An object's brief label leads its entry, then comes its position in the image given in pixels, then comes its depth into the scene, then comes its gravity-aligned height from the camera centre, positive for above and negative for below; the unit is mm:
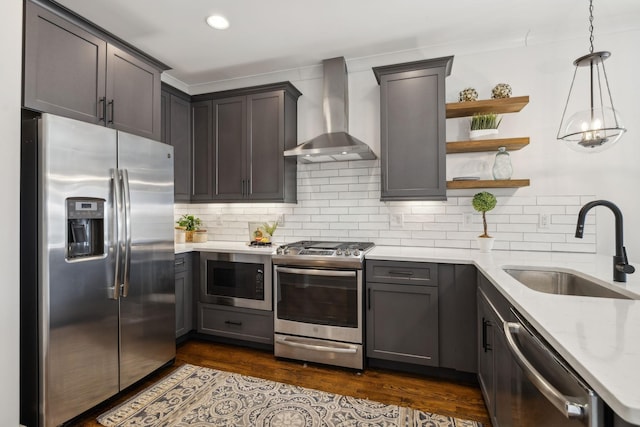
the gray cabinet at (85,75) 1847 +921
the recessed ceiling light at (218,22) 2488 +1497
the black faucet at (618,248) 1513 -165
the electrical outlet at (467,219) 2902 -51
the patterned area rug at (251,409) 1957 -1244
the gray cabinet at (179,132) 3260 +842
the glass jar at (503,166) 2629 +383
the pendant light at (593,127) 1729 +468
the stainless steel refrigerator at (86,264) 1758 -299
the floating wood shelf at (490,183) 2562 +239
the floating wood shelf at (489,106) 2553 +865
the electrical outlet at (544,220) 2703 -58
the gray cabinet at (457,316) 2348 -745
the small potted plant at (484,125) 2701 +732
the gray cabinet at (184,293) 2988 -741
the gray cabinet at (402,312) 2439 -753
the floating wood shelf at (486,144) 2582 +557
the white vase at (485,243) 2615 -241
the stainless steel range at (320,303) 2566 -733
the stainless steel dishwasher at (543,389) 739 -480
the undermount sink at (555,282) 1796 -414
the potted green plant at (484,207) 2572 +48
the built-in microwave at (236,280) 2906 -602
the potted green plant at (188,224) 3552 -109
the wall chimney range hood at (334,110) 2996 +1008
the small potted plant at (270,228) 3342 -144
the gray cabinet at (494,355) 1494 -747
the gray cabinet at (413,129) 2684 +706
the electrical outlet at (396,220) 3104 -62
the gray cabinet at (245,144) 3188 +713
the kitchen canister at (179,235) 3477 -221
